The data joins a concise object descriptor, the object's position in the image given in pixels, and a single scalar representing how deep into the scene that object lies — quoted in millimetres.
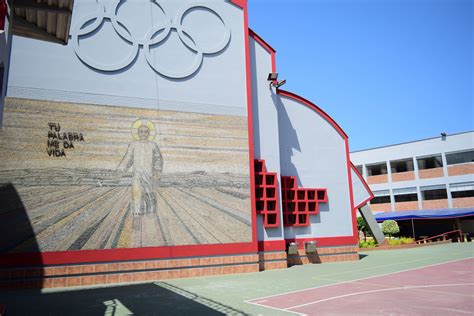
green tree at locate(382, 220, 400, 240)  31241
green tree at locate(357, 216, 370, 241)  36553
